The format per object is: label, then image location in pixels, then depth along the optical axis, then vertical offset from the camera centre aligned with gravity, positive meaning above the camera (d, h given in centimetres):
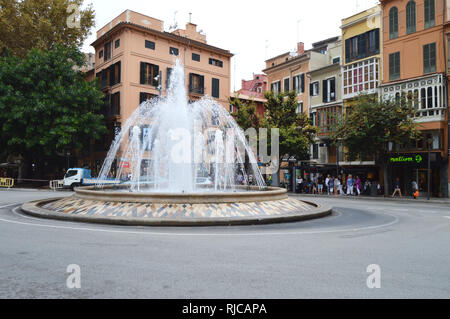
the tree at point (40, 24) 3494 +1501
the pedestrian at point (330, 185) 2960 -110
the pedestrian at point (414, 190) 2469 -131
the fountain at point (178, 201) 1040 -96
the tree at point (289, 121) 3164 +459
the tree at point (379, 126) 2573 +337
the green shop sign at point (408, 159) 2684 +96
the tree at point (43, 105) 3123 +593
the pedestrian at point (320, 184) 3127 -108
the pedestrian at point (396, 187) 2666 -116
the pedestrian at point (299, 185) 3206 -119
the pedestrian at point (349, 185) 2841 -109
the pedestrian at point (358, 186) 2855 -114
